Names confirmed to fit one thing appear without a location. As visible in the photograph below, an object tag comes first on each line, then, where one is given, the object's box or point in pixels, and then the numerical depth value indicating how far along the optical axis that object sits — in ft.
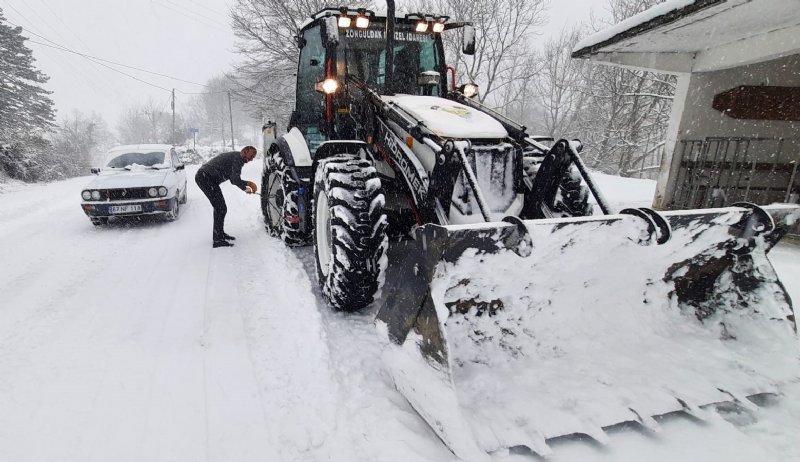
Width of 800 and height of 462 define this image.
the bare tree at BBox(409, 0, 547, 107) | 69.00
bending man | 18.39
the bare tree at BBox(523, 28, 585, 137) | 100.94
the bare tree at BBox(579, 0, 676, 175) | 72.28
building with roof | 22.50
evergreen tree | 82.43
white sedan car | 21.52
